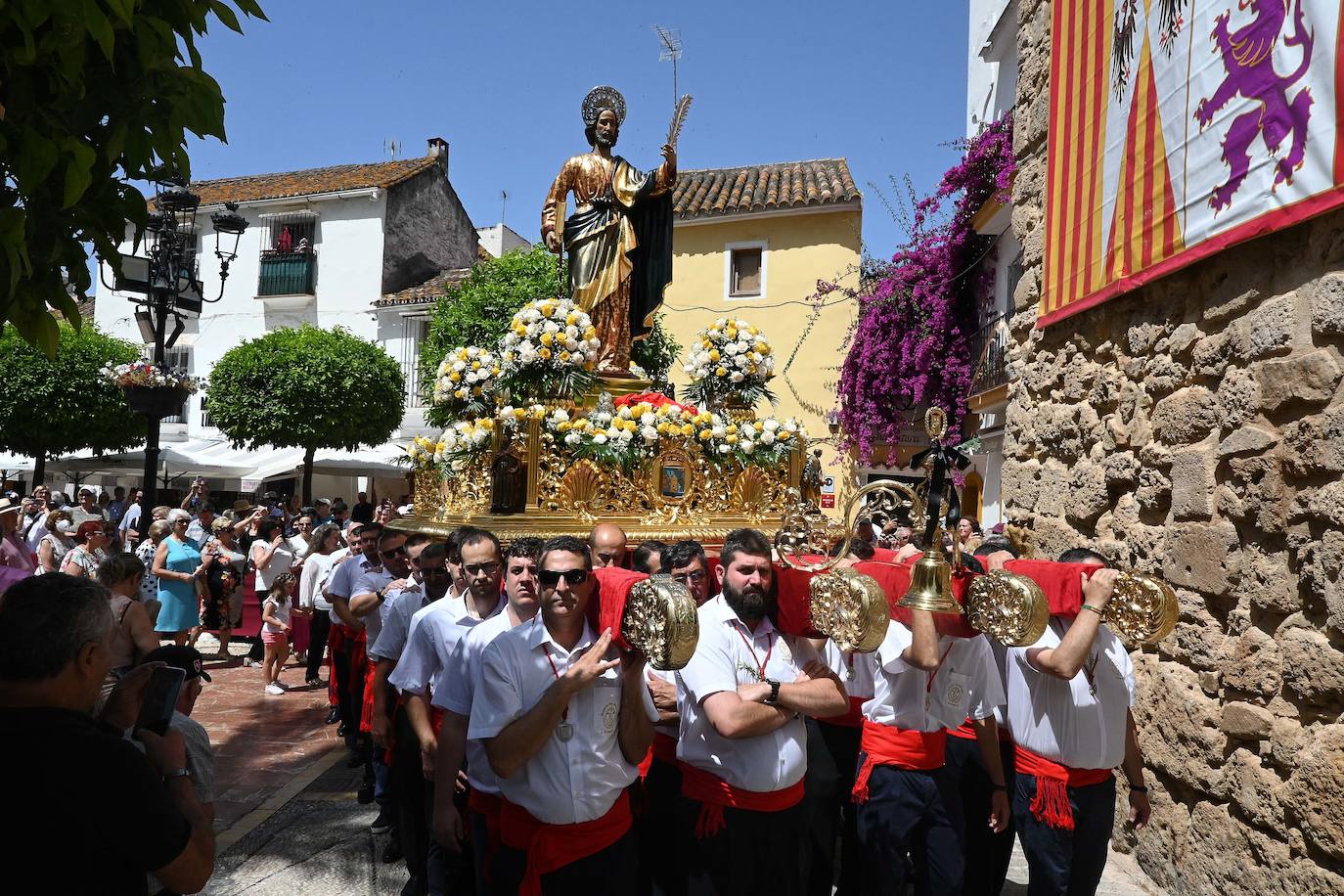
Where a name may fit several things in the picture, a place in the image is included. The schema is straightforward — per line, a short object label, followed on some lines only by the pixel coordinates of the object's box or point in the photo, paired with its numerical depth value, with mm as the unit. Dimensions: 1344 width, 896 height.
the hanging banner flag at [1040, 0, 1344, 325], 4090
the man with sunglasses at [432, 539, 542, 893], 3457
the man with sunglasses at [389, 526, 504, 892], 4219
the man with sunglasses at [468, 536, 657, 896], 3025
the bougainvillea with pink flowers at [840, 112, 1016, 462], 12508
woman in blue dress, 9547
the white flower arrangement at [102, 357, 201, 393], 9227
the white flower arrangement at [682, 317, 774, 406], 8430
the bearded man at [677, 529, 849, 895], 3242
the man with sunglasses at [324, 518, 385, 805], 6602
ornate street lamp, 9391
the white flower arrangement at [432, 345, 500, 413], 7539
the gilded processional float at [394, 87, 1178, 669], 3131
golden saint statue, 8461
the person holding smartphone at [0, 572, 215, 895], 2029
